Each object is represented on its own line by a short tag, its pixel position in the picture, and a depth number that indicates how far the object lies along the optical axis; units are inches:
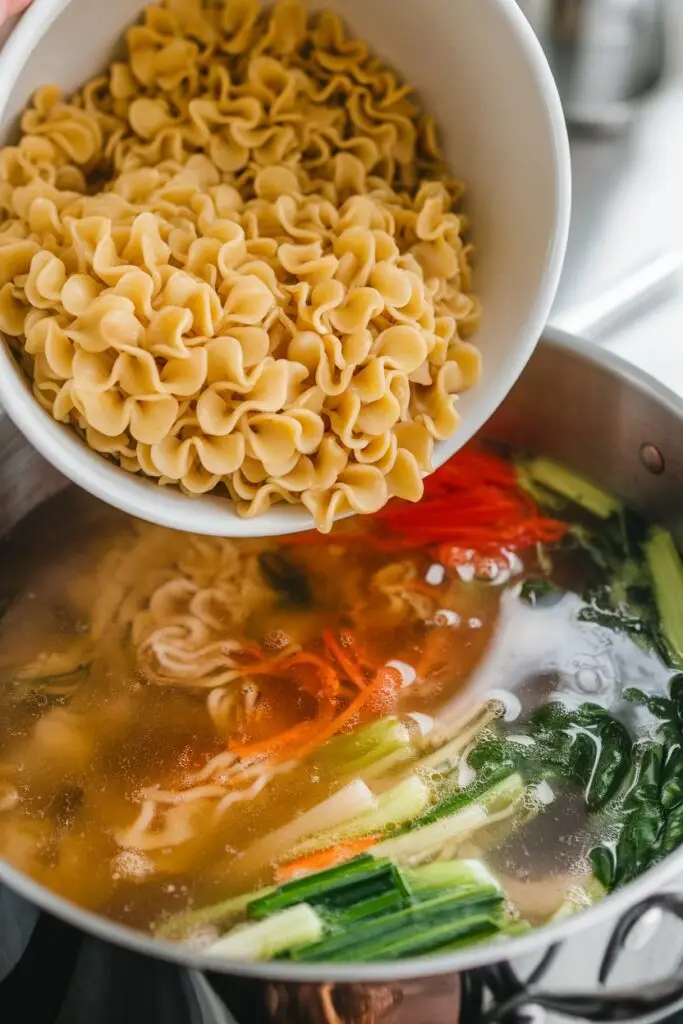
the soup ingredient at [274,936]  16.5
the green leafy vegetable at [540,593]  21.1
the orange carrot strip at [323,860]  17.9
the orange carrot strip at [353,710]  19.4
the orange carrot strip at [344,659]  20.1
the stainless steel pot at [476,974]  14.4
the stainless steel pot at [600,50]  23.0
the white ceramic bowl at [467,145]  17.6
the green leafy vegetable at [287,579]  21.0
